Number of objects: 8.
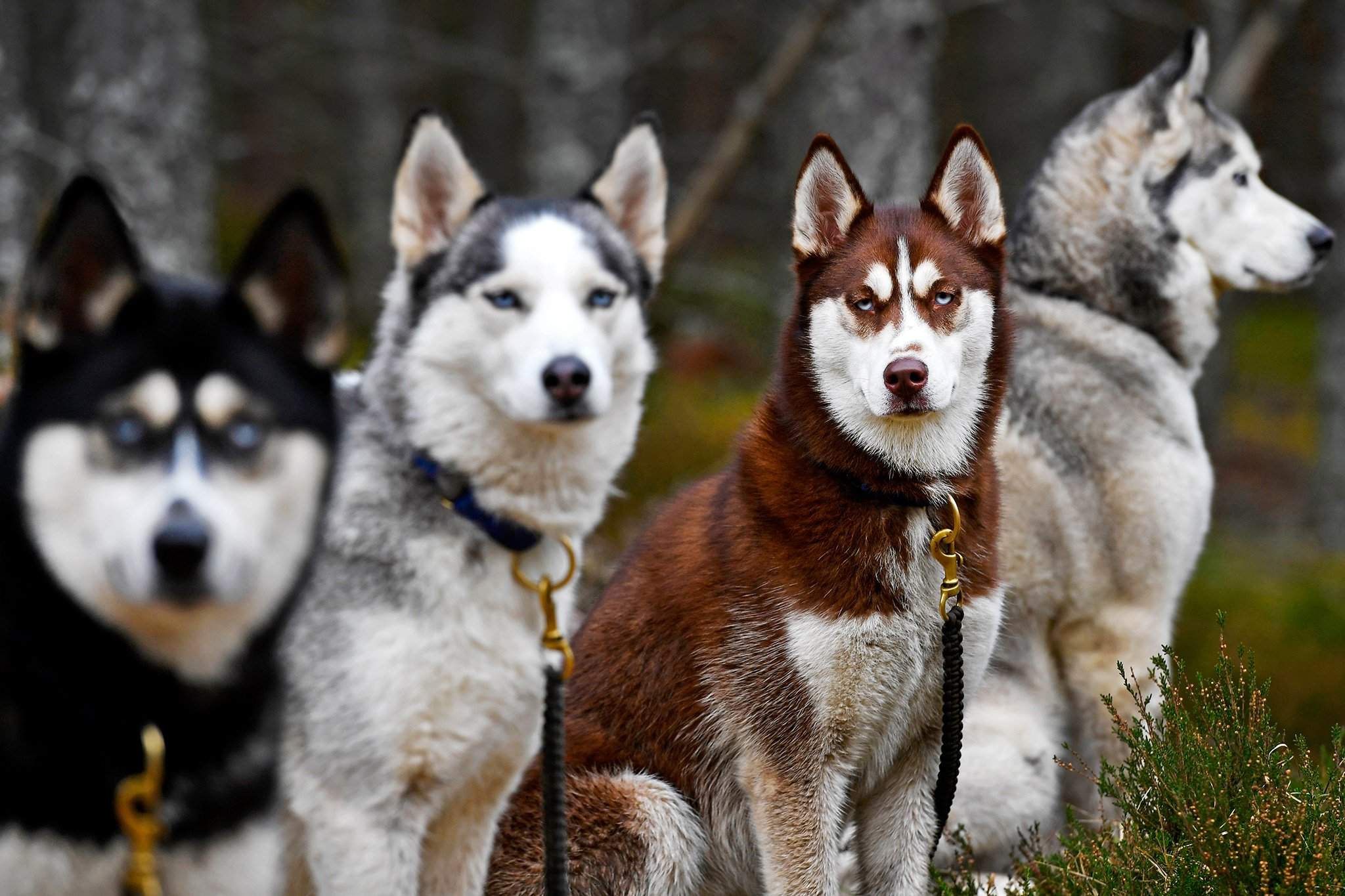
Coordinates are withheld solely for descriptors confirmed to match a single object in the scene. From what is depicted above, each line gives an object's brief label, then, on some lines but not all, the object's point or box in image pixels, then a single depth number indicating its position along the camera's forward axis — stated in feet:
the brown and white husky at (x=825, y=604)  20.29
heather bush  19.16
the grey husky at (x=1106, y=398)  26.50
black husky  13.46
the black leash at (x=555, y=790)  18.45
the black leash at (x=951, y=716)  19.92
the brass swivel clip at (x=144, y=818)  13.58
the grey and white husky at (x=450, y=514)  18.60
